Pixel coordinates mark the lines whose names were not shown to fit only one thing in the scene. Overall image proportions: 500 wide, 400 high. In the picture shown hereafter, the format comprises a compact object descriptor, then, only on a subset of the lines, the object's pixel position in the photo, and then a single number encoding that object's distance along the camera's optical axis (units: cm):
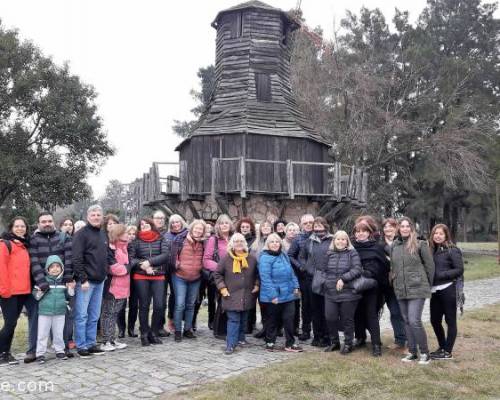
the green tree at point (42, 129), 2309
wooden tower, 1579
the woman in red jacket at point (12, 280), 600
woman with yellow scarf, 662
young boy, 609
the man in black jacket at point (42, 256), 608
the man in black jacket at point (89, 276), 623
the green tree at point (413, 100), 2480
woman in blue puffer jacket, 666
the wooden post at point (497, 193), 2352
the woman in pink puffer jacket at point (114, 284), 665
